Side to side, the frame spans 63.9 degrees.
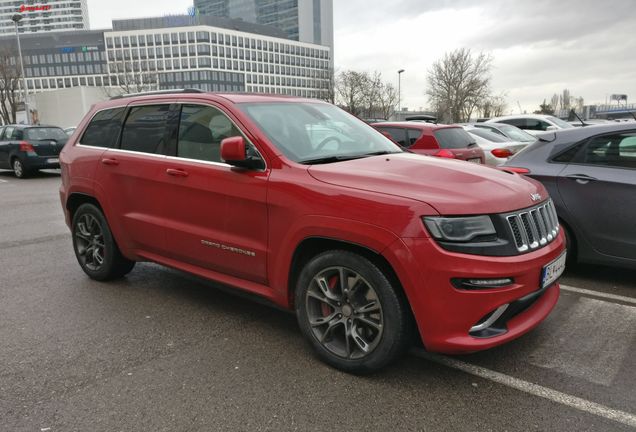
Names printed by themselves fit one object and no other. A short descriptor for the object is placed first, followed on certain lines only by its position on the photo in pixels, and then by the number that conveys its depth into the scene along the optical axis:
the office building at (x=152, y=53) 120.50
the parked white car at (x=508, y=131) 14.41
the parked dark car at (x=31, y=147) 15.82
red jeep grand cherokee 2.82
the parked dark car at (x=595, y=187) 4.59
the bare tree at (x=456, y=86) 62.41
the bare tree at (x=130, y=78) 78.88
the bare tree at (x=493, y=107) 69.87
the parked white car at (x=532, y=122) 19.39
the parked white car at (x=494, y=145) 11.24
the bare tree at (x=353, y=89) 67.56
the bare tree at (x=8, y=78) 55.59
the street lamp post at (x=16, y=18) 31.32
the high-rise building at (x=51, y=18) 151.50
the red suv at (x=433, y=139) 8.98
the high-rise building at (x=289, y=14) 153.50
